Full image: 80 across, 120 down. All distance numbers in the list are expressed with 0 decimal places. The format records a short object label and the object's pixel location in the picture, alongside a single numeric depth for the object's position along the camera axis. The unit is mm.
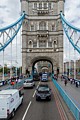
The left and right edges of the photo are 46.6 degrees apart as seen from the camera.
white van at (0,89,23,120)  6142
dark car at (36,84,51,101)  9779
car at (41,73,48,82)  25035
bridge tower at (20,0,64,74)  30094
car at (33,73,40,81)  26861
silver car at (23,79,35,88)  15880
